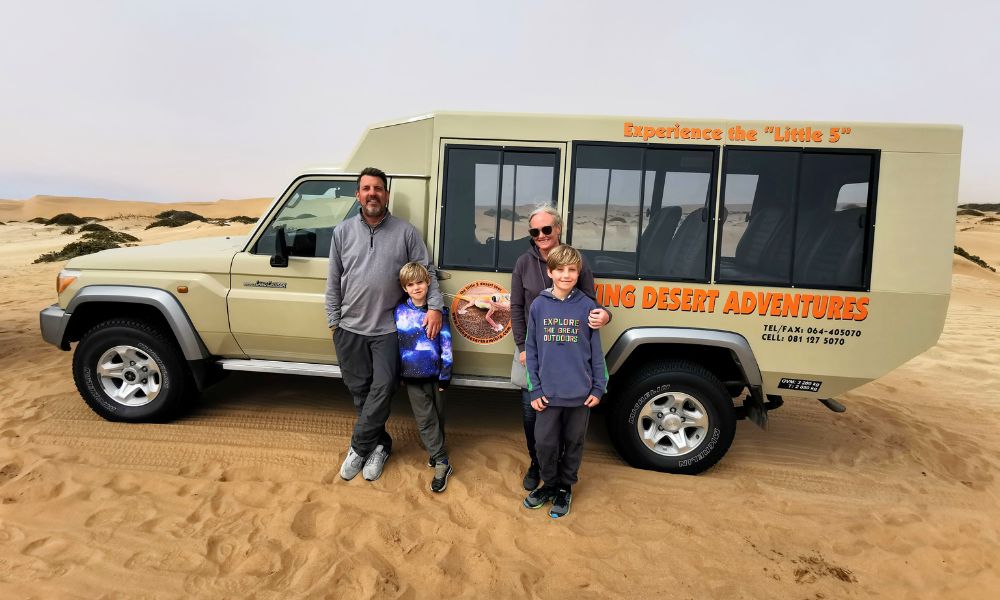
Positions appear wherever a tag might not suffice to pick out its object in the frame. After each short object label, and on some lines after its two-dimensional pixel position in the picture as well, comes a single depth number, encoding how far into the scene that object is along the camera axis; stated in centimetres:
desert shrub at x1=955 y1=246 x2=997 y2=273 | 2080
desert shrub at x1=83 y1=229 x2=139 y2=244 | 1970
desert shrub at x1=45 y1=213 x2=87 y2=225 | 3288
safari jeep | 350
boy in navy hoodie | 313
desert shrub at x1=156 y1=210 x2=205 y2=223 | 3722
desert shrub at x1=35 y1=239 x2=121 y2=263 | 1585
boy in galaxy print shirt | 352
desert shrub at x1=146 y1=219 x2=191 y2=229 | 3161
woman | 328
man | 356
